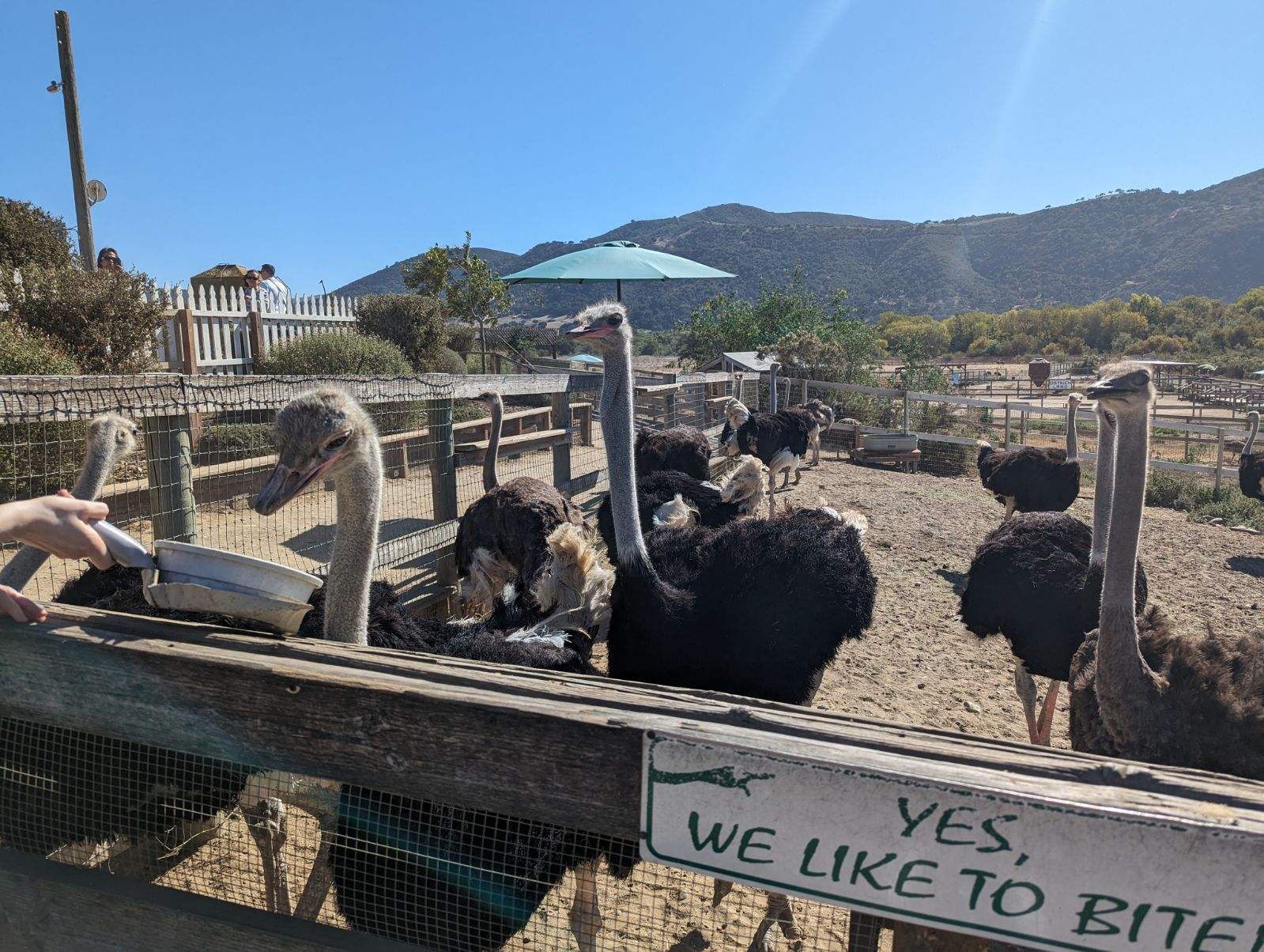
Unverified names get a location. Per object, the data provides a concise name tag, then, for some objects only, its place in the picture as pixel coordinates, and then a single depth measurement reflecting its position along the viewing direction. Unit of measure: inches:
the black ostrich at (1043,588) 140.2
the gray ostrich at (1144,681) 88.5
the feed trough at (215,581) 53.9
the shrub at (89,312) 313.9
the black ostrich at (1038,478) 282.7
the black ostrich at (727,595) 116.0
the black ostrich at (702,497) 203.2
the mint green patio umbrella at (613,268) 344.8
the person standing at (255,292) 476.4
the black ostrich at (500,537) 163.3
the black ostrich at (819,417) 507.9
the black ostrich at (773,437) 412.8
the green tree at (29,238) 400.2
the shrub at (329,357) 424.2
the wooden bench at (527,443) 219.9
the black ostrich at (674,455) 280.7
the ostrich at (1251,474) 355.9
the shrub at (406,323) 579.8
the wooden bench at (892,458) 546.6
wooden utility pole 388.8
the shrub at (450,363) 628.2
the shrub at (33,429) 210.8
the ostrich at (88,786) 66.3
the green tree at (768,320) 954.7
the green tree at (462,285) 847.1
